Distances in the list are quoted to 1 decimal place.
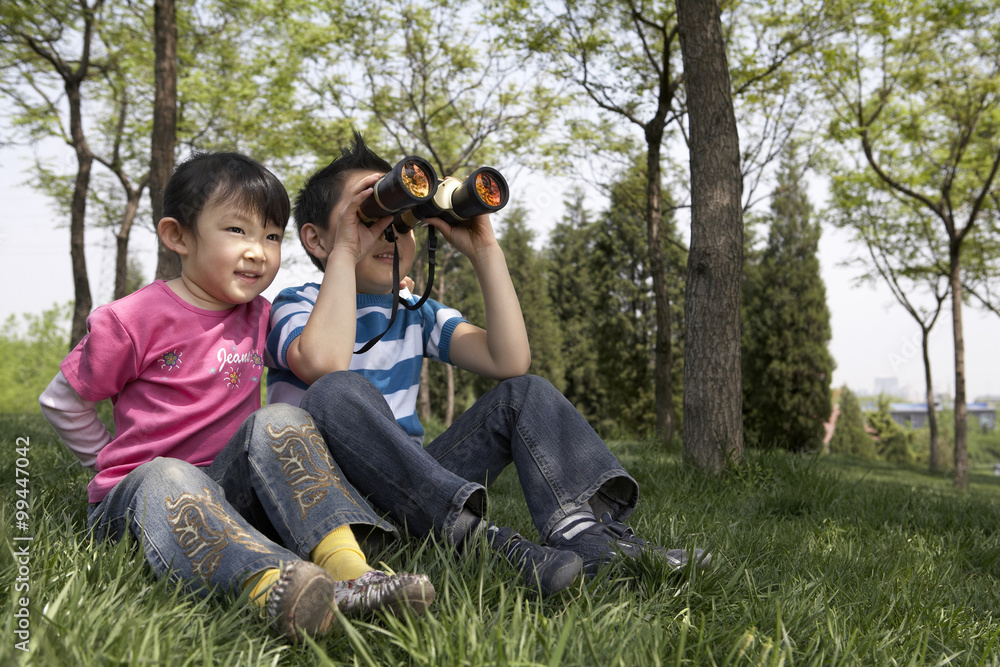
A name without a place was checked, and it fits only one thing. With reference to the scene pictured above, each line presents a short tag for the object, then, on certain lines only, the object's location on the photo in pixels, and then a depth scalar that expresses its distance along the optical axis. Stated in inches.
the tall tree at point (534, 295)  876.0
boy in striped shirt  64.1
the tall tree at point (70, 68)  378.0
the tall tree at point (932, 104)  361.4
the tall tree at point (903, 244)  524.1
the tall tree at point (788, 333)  717.9
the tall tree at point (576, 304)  924.0
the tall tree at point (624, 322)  812.0
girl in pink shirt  52.8
